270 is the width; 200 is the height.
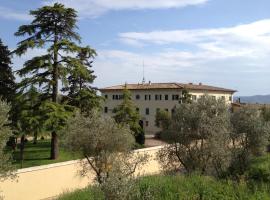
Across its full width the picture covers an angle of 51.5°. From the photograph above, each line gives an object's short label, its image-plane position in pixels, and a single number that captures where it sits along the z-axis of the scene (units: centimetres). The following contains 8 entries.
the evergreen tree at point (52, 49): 2232
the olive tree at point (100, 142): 1289
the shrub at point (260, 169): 1515
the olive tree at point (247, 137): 1819
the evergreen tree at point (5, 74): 2612
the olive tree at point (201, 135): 1396
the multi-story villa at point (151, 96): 4772
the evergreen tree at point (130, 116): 3174
